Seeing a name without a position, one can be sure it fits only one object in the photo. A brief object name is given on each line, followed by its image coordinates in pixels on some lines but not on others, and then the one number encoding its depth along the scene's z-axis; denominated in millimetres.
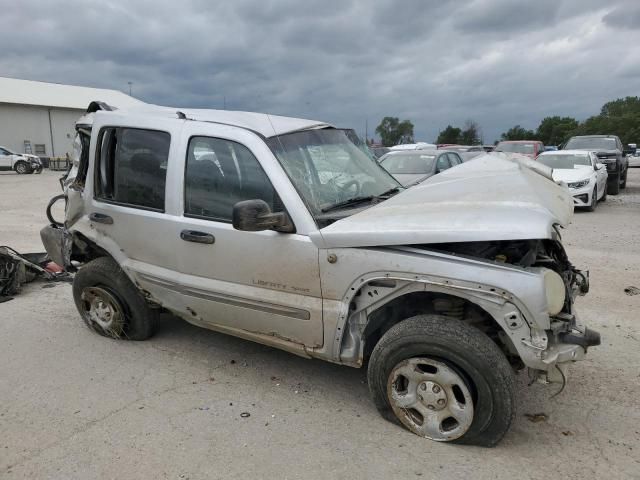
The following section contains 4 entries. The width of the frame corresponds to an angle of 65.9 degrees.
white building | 46688
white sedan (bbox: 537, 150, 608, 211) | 11562
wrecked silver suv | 2711
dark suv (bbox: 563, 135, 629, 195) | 15008
